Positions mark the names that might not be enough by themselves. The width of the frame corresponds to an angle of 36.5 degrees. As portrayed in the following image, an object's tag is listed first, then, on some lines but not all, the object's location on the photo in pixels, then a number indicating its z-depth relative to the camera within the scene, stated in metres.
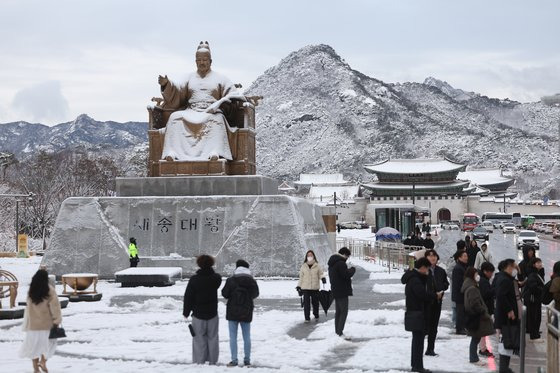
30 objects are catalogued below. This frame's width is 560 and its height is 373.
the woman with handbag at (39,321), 9.72
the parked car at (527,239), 44.90
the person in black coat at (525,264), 13.53
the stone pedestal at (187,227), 22.53
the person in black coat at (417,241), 26.03
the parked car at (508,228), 68.85
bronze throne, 23.61
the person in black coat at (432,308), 10.92
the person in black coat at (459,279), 12.16
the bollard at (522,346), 9.34
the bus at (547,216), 103.50
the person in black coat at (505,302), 10.30
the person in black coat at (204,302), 10.20
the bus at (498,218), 82.88
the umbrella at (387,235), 42.19
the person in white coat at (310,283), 14.77
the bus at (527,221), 85.07
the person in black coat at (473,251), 16.73
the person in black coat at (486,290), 11.23
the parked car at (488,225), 75.28
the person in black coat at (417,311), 10.20
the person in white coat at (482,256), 15.73
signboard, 37.99
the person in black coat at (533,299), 12.27
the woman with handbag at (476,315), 10.34
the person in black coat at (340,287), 12.88
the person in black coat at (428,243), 21.21
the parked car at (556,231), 62.78
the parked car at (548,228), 73.11
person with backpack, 10.47
